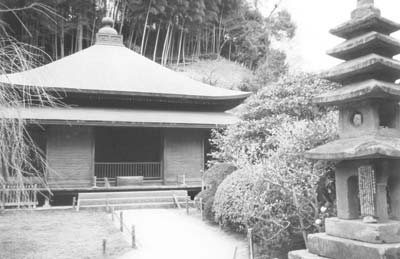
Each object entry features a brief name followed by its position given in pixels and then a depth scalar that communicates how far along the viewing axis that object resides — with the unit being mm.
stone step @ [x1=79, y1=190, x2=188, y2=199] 15170
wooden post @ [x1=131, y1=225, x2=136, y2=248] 9102
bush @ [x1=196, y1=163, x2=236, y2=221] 12226
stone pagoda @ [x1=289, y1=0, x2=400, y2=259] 6266
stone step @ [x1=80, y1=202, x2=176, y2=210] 14570
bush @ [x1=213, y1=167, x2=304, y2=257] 8359
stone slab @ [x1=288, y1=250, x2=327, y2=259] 7043
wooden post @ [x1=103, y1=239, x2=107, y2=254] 8453
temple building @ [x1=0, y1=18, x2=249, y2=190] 16697
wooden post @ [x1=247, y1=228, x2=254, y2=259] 7792
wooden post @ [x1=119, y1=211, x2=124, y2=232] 10608
